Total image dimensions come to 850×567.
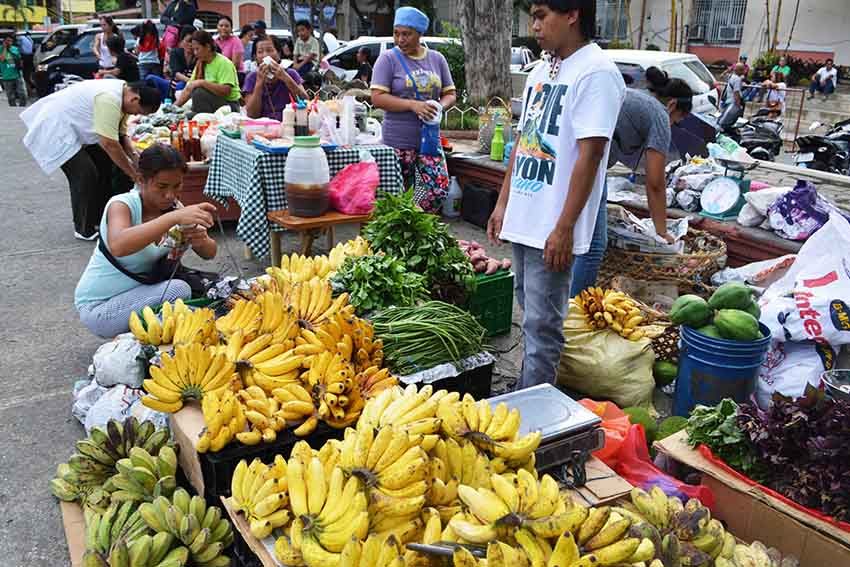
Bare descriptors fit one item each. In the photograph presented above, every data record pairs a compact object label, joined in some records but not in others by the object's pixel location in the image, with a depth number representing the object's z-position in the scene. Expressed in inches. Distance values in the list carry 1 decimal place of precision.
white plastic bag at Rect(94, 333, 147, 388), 140.0
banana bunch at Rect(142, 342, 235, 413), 114.7
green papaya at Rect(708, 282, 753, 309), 150.2
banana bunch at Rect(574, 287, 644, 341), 165.0
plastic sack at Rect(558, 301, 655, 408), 161.0
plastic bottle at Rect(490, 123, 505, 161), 316.5
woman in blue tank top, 150.6
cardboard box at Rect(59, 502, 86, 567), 109.0
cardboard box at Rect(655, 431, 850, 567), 102.7
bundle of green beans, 137.3
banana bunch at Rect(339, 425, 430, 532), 81.3
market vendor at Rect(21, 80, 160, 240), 234.8
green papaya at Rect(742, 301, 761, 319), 152.0
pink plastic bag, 219.8
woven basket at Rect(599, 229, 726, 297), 194.2
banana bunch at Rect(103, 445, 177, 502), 110.5
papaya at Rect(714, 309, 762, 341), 143.3
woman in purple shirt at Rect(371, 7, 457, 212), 230.8
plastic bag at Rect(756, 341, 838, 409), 151.3
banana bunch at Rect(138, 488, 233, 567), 98.7
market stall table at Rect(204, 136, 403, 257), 222.4
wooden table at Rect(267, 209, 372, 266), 210.4
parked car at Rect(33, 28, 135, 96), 699.4
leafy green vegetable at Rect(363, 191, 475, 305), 168.2
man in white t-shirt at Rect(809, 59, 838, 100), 741.9
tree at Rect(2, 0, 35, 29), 1167.6
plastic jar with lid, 209.3
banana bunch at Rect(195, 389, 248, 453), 104.3
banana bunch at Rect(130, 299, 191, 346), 140.6
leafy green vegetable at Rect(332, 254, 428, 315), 150.9
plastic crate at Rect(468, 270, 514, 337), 187.2
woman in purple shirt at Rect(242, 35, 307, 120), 291.7
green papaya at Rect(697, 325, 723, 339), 146.3
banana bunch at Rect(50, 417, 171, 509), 122.0
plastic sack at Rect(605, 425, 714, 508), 118.1
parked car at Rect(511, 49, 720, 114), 476.1
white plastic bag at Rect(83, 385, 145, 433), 137.6
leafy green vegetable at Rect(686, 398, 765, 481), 116.8
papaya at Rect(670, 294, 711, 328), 148.9
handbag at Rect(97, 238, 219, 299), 159.9
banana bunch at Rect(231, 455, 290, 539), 85.9
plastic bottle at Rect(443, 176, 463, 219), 317.4
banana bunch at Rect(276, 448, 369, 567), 78.5
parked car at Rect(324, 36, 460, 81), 658.3
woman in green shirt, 330.6
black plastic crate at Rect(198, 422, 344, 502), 105.3
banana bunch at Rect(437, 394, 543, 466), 91.6
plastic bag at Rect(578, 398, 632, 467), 120.8
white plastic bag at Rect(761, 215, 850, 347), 152.0
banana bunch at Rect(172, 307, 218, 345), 128.7
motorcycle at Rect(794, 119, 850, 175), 348.2
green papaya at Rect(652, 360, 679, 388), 170.7
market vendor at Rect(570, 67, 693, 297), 172.1
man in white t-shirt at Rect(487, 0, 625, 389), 120.8
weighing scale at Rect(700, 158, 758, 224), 228.4
